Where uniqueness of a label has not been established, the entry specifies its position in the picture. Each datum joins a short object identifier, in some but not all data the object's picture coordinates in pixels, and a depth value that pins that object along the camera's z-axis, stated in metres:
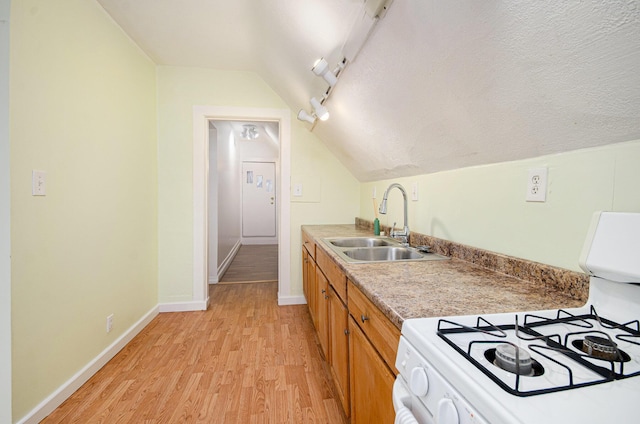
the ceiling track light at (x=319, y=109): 1.99
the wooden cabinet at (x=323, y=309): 1.69
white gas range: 0.42
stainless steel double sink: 1.56
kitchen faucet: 1.81
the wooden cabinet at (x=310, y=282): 2.14
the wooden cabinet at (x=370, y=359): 0.83
